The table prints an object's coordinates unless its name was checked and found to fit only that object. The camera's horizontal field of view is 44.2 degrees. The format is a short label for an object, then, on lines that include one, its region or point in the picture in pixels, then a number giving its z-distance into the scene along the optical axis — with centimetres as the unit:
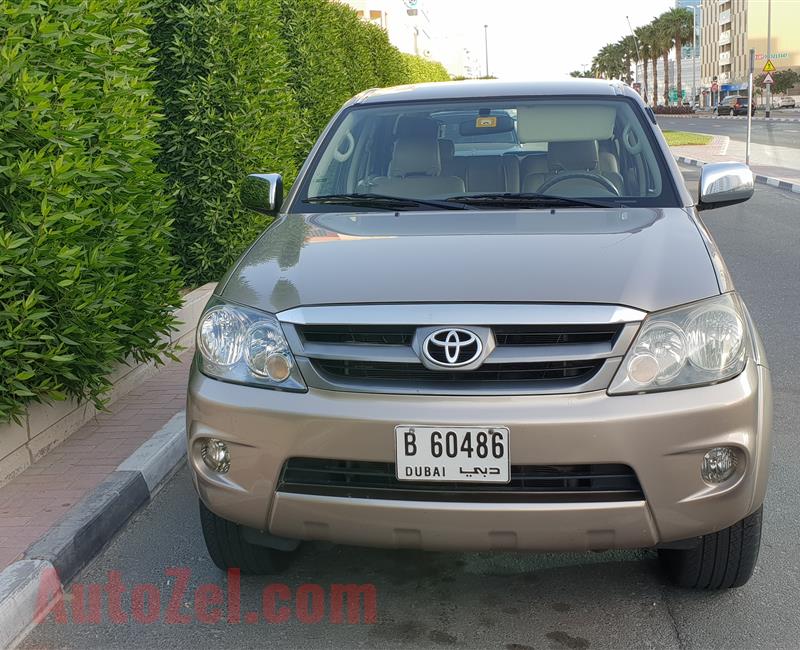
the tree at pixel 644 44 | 10269
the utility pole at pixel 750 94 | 2229
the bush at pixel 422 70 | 3191
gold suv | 275
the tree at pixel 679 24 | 9612
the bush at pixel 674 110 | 9094
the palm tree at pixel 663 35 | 9836
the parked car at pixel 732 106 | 7481
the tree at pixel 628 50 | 11000
